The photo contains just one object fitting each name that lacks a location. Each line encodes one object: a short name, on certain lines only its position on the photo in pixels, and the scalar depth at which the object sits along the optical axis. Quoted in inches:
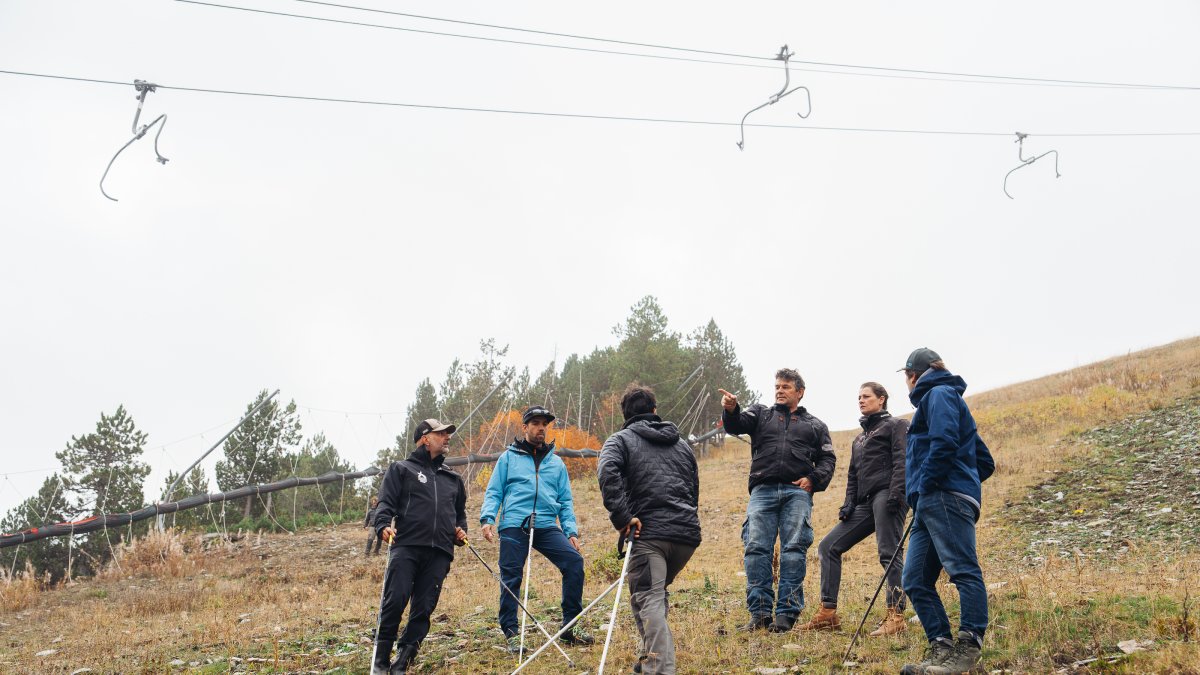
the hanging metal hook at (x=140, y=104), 310.5
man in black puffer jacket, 197.2
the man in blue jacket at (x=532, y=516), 271.4
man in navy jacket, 192.7
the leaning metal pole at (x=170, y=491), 798.5
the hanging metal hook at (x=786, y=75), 346.9
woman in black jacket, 247.9
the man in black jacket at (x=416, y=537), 241.8
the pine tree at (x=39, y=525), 1018.1
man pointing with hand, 257.3
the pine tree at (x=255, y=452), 1302.9
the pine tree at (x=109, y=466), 1164.5
